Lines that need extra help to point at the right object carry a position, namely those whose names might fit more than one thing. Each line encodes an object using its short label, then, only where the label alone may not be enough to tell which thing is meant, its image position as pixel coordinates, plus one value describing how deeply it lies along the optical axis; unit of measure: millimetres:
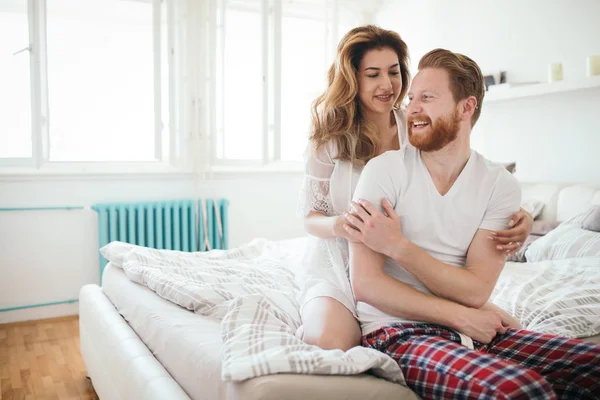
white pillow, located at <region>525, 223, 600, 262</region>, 2275
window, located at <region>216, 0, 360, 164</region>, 4023
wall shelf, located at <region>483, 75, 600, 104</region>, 2836
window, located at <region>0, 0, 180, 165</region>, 3283
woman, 1610
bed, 1022
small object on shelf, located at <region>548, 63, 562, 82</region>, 3018
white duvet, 1074
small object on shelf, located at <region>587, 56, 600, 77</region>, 2805
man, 1203
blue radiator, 3461
